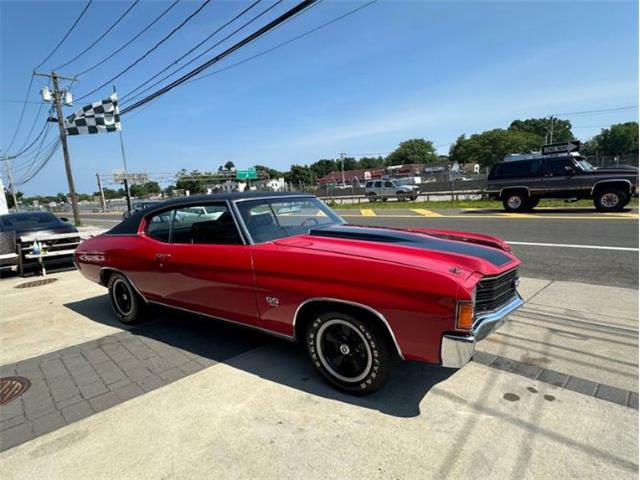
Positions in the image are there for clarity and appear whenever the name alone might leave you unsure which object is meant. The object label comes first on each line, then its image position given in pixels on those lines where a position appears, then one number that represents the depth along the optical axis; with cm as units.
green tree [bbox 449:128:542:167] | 8550
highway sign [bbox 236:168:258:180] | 6277
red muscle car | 238
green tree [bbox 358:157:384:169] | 16888
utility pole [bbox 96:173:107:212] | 5383
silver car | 2789
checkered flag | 1725
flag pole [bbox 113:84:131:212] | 2232
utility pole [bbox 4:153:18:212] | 5242
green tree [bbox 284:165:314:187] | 12628
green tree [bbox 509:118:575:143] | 11125
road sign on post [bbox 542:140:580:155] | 1648
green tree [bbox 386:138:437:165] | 12975
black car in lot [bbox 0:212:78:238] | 847
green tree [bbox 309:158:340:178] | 16175
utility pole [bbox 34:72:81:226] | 2256
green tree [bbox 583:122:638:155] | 9035
